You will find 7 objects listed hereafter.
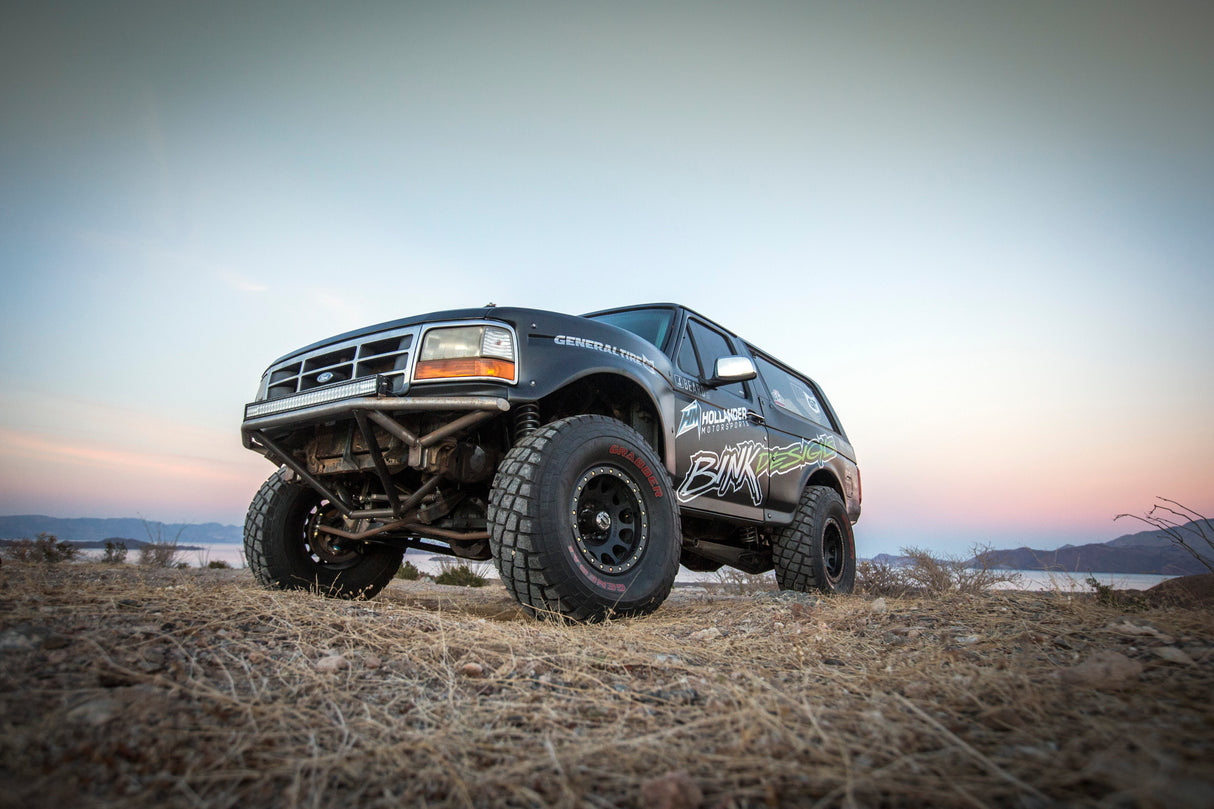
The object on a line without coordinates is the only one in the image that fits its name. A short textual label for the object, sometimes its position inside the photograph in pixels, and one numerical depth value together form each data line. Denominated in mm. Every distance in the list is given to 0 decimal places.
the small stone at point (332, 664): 1809
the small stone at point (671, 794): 1037
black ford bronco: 2740
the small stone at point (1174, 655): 1744
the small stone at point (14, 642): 1586
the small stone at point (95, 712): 1255
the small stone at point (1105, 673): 1552
